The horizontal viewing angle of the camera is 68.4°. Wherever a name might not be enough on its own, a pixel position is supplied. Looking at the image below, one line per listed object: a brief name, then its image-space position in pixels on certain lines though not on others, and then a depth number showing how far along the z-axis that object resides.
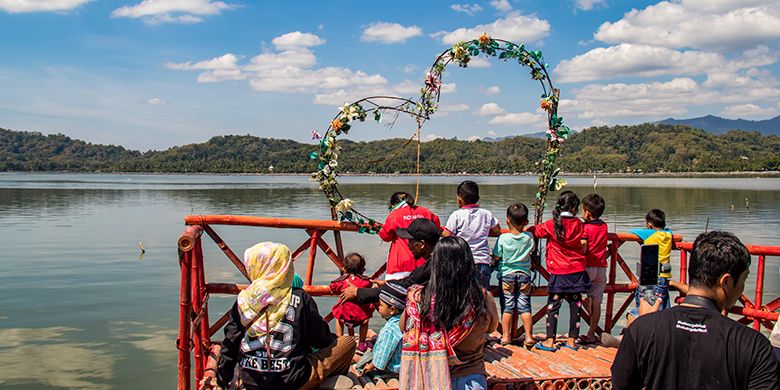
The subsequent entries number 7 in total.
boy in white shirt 5.65
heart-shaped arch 6.56
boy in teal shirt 5.71
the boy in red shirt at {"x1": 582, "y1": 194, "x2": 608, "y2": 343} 5.87
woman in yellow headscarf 3.76
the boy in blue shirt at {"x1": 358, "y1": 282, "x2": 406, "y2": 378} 4.02
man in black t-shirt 2.42
